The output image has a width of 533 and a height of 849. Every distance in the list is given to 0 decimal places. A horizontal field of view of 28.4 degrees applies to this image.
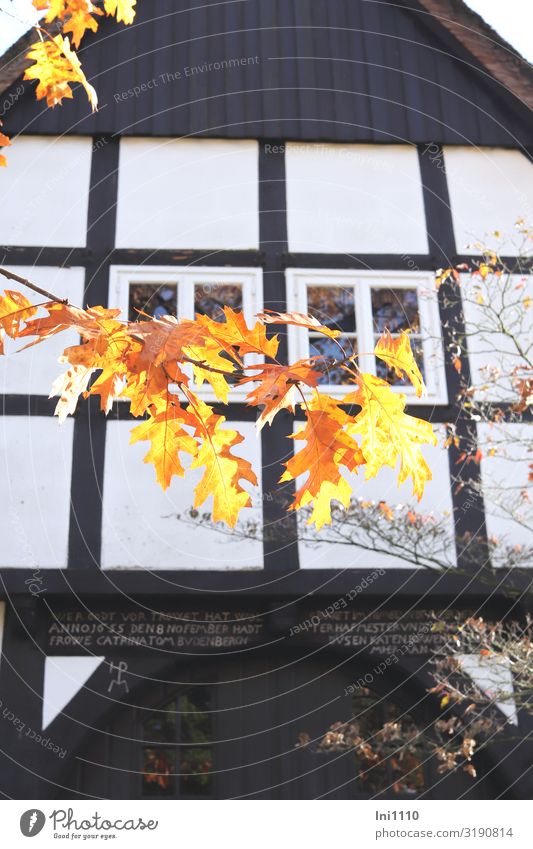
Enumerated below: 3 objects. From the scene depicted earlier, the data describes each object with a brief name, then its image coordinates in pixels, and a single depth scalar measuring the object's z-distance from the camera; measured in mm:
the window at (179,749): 7824
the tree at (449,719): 7379
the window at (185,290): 8492
